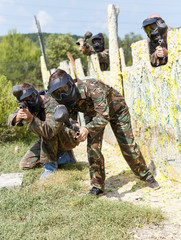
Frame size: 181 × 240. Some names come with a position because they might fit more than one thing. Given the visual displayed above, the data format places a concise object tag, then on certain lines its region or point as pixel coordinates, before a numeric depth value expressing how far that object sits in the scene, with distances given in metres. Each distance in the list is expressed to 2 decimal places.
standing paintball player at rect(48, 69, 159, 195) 3.19
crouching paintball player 3.58
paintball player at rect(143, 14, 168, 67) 3.75
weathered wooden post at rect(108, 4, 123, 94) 5.11
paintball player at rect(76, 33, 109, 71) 6.97
